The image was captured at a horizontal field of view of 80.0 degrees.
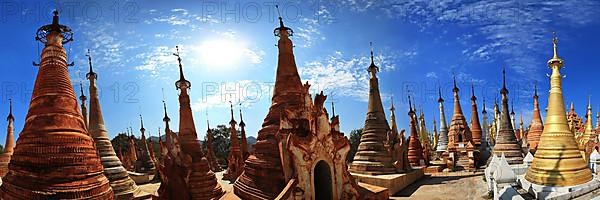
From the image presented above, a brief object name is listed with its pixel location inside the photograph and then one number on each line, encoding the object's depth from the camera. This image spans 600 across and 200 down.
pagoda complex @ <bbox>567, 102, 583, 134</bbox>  41.86
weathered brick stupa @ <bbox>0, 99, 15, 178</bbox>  21.22
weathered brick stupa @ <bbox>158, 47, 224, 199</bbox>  14.32
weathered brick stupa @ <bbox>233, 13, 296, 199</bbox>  11.09
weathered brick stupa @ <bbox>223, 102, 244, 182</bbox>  28.45
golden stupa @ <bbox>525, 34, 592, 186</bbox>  12.55
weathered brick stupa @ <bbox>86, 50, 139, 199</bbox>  16.41
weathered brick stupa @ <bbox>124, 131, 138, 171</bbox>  37.35
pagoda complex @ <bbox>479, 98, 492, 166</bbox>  31.87
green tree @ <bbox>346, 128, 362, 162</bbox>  47.56
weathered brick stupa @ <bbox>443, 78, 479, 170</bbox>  29.27
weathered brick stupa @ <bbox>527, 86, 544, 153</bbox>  31.04
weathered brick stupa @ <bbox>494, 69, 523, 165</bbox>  26.08
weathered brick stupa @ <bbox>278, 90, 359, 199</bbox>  10.09
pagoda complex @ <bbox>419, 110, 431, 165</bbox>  32.83
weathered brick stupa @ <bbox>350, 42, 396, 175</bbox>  22.97
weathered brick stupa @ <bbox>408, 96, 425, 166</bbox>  29.74
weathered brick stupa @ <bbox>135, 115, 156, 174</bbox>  34.11
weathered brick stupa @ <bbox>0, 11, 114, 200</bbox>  9.48
